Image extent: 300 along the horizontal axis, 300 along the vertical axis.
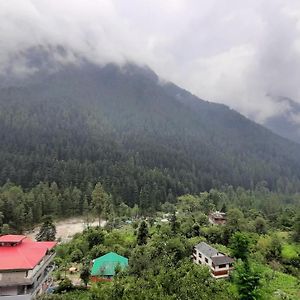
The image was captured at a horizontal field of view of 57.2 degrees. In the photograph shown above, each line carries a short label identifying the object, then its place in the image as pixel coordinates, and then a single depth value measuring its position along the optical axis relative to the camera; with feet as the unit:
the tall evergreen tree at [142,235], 150.52
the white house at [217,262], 122.68
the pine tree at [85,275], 113.09
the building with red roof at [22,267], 83.13
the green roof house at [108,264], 120.66
